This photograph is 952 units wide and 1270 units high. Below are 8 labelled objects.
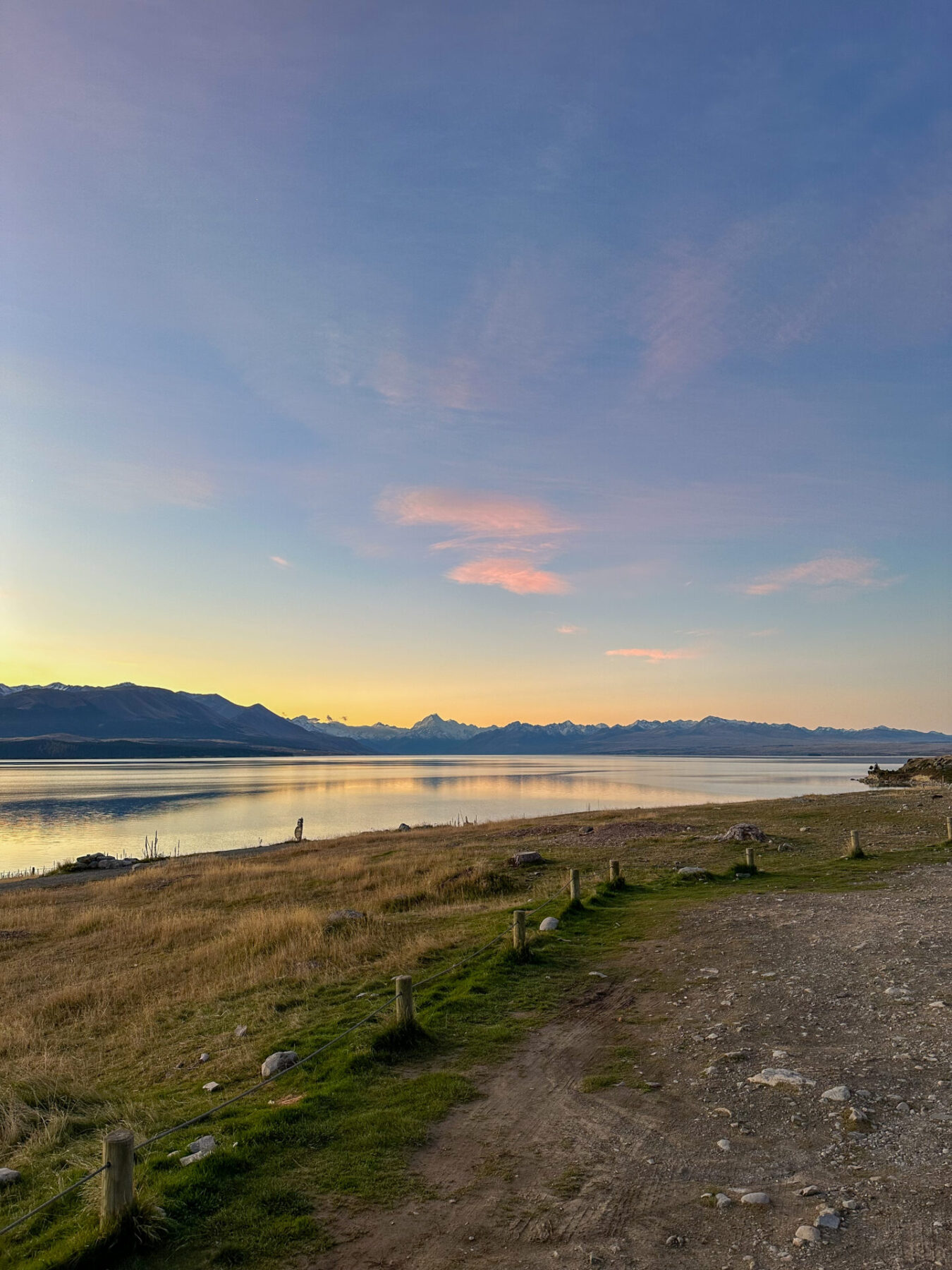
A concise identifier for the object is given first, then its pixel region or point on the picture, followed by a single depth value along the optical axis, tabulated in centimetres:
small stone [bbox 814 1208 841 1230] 669
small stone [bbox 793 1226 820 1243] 654
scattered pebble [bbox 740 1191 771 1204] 724
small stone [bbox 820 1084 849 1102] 915
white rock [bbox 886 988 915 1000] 1249
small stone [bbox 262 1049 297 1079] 1213
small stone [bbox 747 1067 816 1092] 971
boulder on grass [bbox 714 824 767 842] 3569
